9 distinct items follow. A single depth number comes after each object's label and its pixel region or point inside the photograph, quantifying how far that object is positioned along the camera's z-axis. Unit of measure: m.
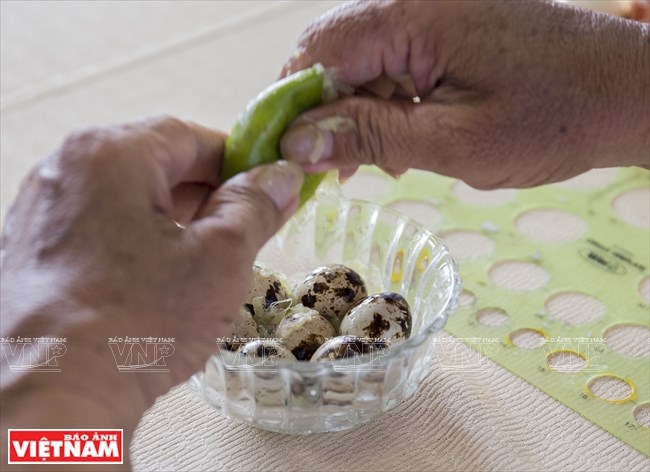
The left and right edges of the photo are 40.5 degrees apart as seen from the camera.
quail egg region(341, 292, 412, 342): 0.74
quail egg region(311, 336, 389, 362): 0.70
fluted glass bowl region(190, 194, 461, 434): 0.67
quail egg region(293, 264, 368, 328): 0.80
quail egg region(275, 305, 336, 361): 0.74
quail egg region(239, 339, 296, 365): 0.71
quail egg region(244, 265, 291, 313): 0.80
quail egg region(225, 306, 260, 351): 0.75
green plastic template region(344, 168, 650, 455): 0.82
